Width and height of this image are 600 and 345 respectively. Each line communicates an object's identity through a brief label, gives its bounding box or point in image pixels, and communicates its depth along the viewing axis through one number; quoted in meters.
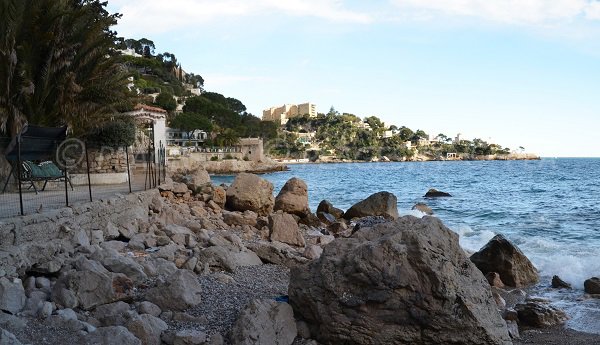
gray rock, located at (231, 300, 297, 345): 5.64
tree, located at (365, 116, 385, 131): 192.50
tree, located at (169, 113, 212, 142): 81.31
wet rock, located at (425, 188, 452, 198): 35.43
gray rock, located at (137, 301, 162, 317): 6.10
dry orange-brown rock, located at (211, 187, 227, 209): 17.34
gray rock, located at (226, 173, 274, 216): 17.16
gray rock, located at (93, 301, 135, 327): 5.77
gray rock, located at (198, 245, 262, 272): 8.47
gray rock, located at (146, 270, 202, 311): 6.34
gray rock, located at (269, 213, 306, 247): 12.62
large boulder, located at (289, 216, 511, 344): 5.74
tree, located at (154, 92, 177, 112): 88.62
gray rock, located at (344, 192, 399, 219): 20.48
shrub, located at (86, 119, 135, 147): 18.30
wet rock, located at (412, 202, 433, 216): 25.40
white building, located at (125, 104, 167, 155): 29.48
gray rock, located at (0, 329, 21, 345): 4.73
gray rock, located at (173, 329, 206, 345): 5.44
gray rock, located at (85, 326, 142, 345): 5.15
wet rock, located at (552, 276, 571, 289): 11.02
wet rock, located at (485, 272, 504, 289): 10.98
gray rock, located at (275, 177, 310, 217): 18.78
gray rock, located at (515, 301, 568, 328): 8.35
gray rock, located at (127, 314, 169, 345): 5.48
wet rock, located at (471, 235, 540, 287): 11.34
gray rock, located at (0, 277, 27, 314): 5.79
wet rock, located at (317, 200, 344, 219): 21.78
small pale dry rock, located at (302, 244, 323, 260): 10.47
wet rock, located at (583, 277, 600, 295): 10.38
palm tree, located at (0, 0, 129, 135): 14.09
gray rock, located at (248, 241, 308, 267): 9.65
